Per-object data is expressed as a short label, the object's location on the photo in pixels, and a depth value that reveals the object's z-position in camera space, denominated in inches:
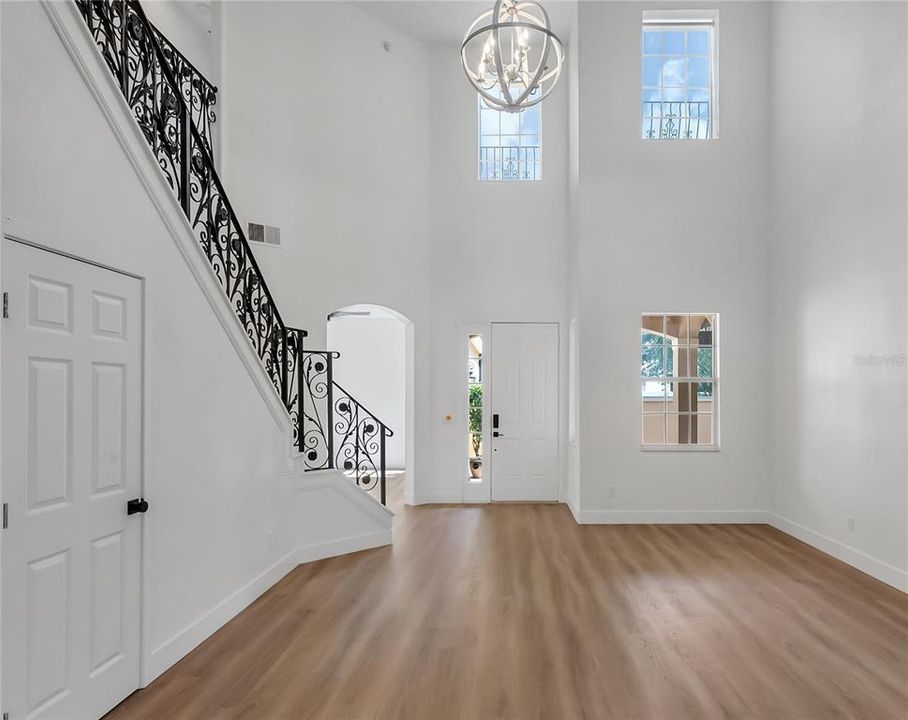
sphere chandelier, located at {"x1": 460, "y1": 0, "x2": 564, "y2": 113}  158.1
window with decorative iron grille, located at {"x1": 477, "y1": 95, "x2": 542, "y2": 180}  312.0
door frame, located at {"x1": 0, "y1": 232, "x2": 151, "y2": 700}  118.8
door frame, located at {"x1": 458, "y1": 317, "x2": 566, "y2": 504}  306.5
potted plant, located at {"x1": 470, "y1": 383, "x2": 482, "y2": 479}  311.7
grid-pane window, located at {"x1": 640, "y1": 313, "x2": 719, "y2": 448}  265.1
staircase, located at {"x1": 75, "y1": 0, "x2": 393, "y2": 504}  122.6
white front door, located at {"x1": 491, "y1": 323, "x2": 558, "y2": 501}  307.0
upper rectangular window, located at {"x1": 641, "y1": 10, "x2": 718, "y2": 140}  269.1
